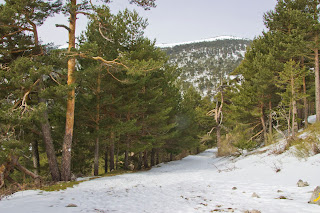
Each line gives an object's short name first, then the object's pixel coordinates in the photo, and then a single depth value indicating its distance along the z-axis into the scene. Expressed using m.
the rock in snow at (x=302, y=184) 6.43
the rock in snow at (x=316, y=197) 4.65
